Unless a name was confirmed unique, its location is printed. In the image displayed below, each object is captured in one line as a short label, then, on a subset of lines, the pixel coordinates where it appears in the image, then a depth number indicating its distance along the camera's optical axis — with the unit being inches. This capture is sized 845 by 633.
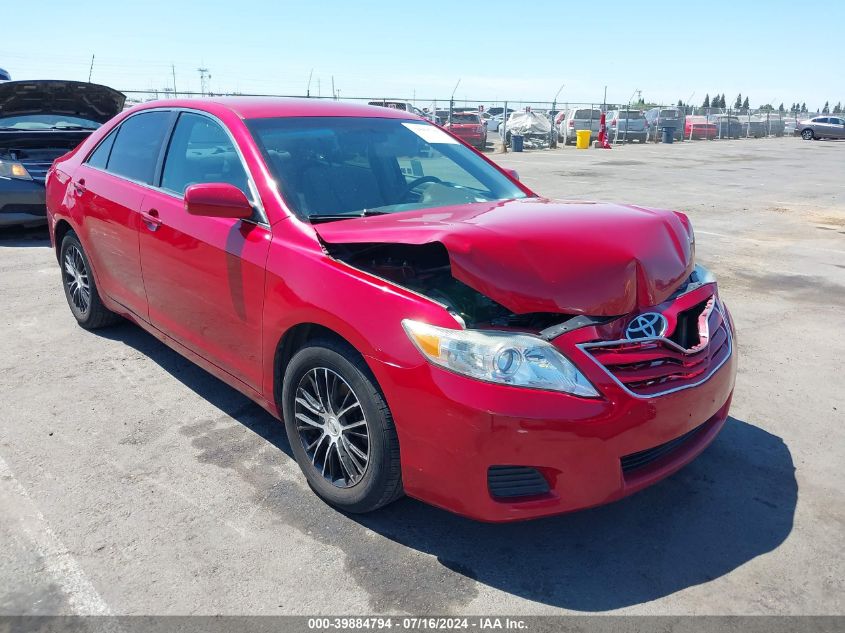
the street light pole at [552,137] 1204.9
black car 308.3
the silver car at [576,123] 1309.1
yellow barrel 1222.9
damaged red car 97.0
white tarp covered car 1182.3
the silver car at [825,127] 1743.4
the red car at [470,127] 1088.2
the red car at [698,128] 1595.7
